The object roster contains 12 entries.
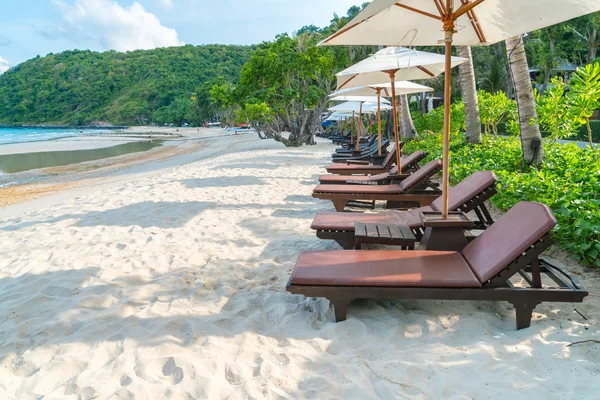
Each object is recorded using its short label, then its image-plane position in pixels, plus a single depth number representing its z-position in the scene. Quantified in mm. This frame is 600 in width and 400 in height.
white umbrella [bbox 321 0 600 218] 2914
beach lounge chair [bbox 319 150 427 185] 6383
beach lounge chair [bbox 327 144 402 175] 8062
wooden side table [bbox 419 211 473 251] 3111
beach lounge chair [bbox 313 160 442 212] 5270
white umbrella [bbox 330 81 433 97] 7066
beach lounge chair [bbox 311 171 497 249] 3666
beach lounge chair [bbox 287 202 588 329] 2430
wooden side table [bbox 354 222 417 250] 3240
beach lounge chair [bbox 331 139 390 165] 9703
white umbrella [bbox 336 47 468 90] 4730
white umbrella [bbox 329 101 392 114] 13242
